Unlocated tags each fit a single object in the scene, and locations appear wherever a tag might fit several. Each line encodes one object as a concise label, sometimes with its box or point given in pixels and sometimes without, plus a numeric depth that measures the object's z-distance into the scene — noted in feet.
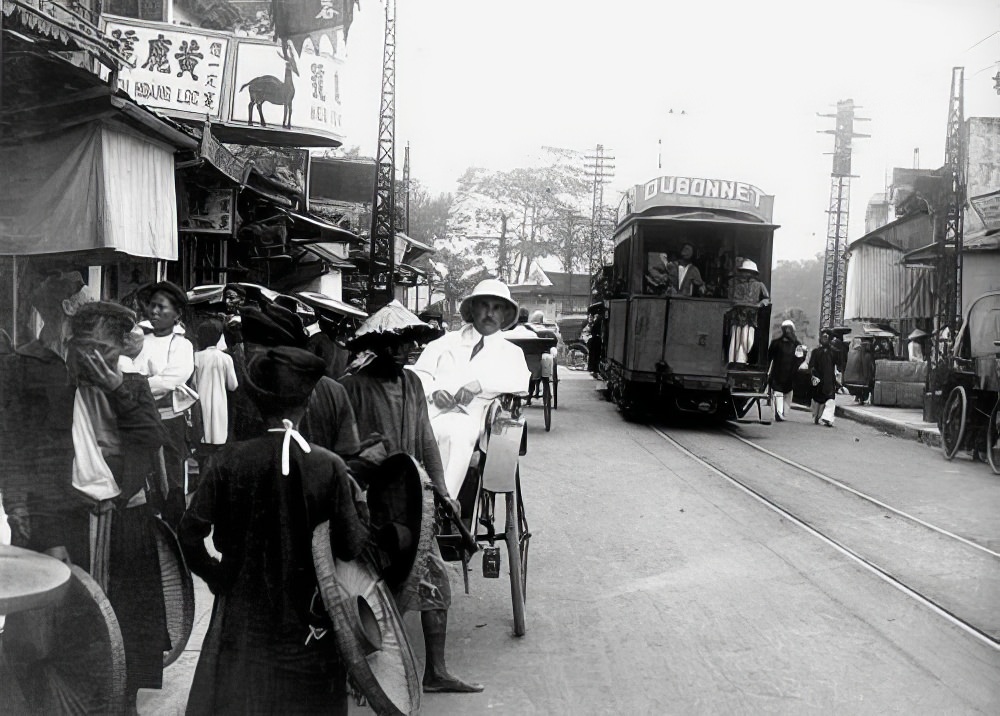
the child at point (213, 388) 26.99
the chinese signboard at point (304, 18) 41.39
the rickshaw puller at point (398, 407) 14.98
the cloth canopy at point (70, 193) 23.97
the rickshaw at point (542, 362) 42.96
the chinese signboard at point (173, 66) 40.16
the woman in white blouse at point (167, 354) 22.31
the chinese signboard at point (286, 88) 42.63
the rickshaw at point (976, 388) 39.24
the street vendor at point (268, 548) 10.02
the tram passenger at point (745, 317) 48.06
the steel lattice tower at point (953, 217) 57.98
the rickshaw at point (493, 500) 15.83
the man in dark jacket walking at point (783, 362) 56.75
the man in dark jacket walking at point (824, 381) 54.03
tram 48.29
